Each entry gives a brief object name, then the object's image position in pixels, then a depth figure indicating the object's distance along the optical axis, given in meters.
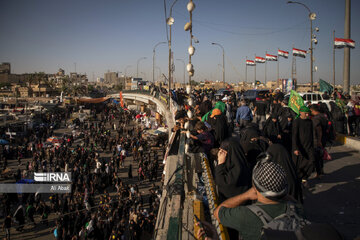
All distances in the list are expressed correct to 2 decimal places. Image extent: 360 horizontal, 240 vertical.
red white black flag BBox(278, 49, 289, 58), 30.44
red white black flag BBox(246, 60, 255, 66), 40.81
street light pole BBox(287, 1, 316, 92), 18.15
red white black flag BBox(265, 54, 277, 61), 34.16
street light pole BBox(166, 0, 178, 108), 8.48
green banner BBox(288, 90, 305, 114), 6.76
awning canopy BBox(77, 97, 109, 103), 58.13
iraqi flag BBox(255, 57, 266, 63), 36.69
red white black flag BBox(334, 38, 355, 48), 16.38
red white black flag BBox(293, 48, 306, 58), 25.81
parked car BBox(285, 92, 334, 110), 16.04
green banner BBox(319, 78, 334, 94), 16.44
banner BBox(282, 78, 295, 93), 22.98
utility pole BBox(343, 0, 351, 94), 16.08
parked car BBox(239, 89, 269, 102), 22.05
